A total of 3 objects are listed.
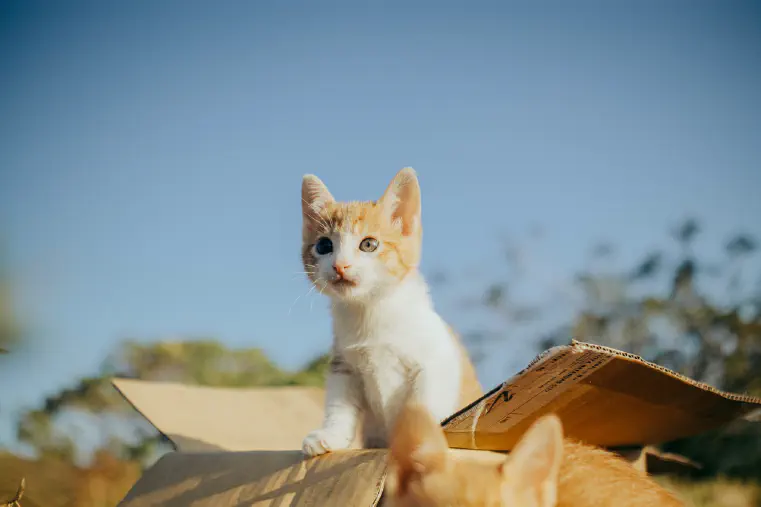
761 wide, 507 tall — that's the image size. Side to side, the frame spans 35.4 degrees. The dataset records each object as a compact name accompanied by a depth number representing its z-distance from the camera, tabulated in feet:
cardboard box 1.89
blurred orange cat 1.70
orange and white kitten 2.14
